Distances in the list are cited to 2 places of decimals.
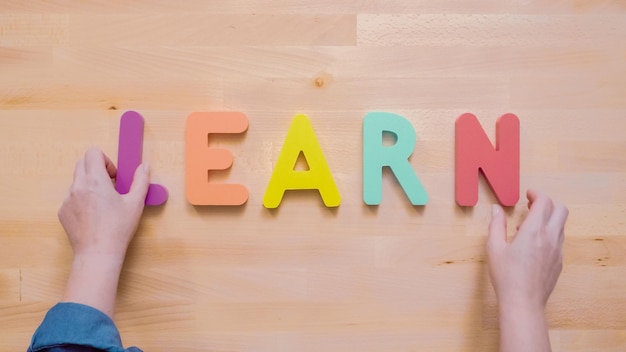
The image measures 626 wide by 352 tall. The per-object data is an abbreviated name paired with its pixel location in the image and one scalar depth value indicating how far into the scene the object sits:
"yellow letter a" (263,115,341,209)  0.90
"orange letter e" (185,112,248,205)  0.90
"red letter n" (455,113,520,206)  0.91
